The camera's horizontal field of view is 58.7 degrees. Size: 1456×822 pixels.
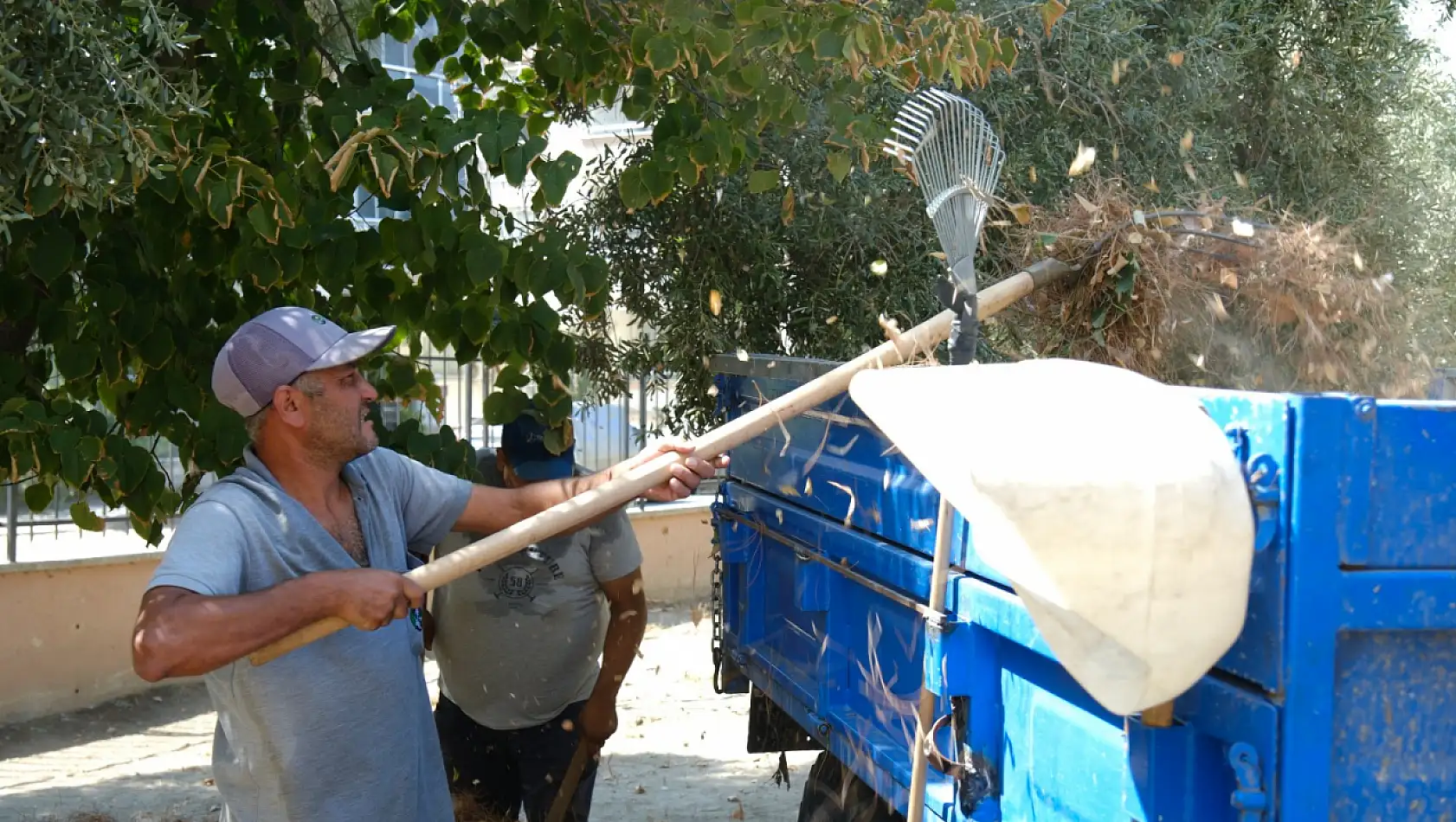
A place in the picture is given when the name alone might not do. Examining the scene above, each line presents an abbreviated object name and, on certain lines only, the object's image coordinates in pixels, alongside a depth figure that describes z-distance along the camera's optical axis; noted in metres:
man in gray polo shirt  2.63
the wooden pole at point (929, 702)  2.54
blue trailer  1.83
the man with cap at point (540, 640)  4.21
